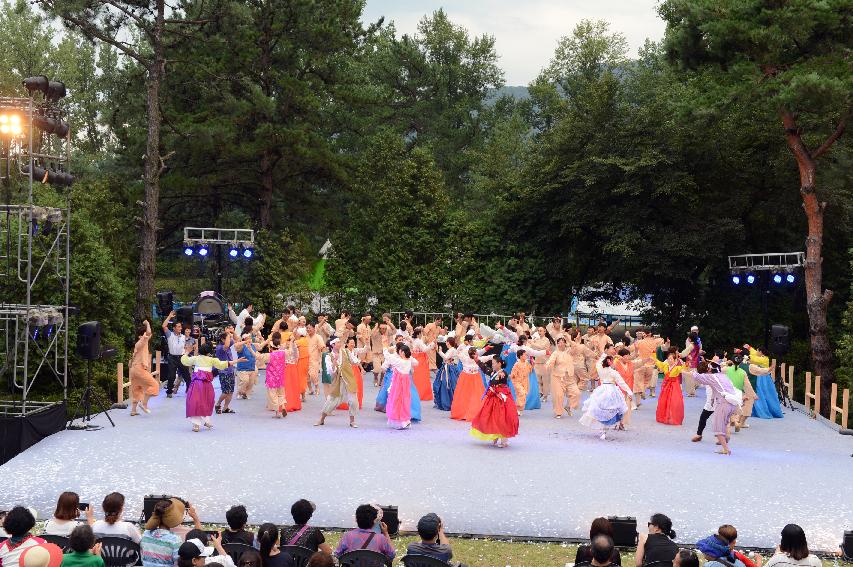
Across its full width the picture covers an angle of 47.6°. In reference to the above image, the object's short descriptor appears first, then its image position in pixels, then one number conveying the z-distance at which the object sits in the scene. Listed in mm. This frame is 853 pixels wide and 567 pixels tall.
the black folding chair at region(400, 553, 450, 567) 6901
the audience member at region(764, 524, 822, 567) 6871
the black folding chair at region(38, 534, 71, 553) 7023
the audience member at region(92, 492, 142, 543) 7391
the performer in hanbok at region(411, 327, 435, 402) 18578
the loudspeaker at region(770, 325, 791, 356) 20234
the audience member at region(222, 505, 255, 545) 7203
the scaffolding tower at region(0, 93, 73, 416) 14609
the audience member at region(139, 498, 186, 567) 6988
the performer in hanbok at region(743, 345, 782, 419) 18531
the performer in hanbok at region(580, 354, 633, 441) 15281
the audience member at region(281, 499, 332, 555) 7258
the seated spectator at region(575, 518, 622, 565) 7061
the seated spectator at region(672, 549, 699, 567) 6293
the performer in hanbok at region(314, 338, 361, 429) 15727
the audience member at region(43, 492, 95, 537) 7352
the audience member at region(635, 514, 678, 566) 7367
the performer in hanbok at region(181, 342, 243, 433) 15188
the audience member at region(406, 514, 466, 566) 7199
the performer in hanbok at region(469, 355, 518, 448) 14234
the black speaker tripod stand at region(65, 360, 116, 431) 15305
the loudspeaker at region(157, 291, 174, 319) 22750
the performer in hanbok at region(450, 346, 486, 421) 16969
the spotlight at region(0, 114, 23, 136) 14758
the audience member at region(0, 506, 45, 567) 6738
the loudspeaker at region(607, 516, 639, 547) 9695
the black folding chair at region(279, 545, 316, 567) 7062
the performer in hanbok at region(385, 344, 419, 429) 15953
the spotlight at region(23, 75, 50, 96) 14461
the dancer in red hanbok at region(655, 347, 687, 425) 17078
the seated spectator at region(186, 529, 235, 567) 6468
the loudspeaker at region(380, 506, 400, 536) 9898
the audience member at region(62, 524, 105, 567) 6457
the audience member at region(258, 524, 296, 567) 6746
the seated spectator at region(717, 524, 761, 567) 7078
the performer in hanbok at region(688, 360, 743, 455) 14406
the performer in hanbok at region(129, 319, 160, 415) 16531
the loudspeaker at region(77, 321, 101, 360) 15375
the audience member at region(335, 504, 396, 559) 7242
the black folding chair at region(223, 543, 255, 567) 7004
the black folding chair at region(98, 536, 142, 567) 7228
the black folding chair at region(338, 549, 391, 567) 6926
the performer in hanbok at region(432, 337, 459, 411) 17984
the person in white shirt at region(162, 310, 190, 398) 18312
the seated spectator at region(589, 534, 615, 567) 6551
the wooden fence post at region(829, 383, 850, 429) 17609
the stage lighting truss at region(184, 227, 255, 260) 26188
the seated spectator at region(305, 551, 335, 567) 6086
